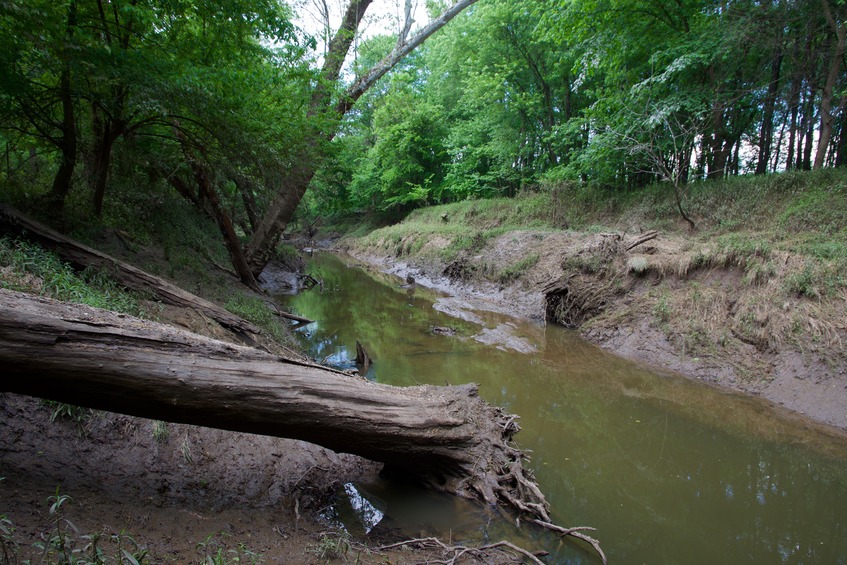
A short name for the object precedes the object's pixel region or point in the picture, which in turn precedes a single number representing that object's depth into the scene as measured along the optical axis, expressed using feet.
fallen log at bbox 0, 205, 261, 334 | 16.21
